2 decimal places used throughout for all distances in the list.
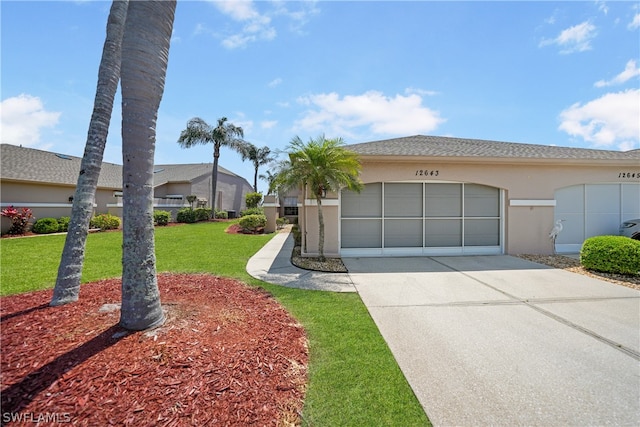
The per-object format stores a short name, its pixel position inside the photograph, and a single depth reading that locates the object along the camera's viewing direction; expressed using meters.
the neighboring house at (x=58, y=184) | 15.07
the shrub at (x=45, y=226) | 14.81
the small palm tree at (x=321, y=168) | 8.13
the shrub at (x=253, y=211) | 23.09
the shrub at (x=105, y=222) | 16.84
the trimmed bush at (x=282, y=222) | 22.46
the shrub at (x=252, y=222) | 17.22
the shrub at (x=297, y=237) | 12.92
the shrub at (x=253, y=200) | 28.97
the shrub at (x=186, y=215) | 23.27
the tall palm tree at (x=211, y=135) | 26.50
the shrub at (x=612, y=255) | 6.93
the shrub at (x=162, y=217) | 20.11
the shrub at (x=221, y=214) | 28.38
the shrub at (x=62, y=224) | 15.51
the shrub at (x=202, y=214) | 24.12
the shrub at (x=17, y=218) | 13.82
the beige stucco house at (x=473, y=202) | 9.45
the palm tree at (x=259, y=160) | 40.19
